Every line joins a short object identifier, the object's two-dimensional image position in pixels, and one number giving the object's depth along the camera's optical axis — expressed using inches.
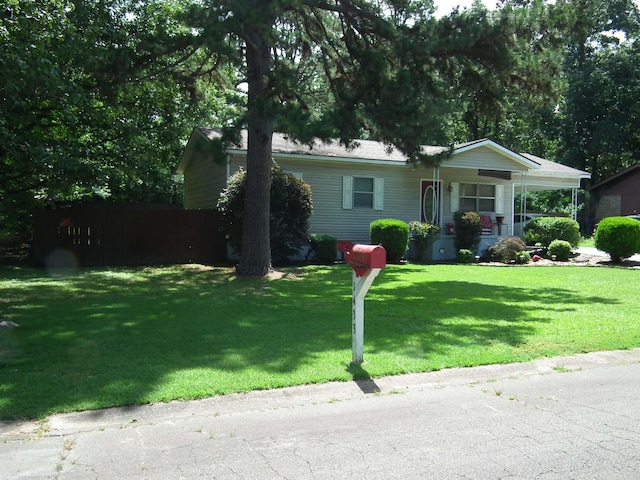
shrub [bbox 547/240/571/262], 770.2
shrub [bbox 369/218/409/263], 713.6
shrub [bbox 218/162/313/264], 641.6
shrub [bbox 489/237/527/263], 758.5
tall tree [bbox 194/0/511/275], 453.4
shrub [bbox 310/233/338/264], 700.7
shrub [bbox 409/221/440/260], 772.0
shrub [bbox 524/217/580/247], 810.2
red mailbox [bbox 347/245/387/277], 217.5
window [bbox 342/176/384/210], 800.9
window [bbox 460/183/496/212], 898.1
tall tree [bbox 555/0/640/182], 1494.1
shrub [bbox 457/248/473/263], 758.5
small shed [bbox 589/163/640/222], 1454.2
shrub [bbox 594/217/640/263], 703.7
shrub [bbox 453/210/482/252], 783.7
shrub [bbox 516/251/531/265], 751.1
